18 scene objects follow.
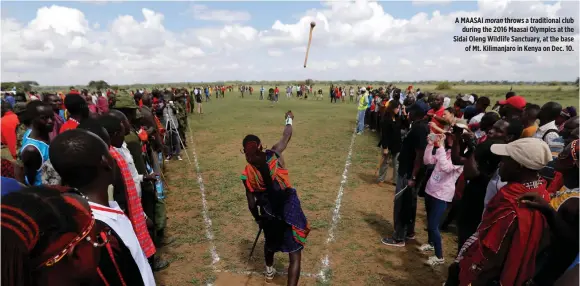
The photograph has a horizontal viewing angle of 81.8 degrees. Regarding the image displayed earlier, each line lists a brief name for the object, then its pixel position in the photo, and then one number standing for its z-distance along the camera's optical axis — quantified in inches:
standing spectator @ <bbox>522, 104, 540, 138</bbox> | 218.2
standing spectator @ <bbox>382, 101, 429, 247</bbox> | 204.1
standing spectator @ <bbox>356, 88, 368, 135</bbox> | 621.3
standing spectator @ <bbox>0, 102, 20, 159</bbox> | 259.4
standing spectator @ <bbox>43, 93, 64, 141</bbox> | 250.1
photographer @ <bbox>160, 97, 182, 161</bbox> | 413.1
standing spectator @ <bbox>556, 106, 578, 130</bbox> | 237.8
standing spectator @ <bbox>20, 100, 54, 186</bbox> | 140.7
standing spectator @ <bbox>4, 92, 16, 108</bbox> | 523.2
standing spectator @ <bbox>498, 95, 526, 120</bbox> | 241.6
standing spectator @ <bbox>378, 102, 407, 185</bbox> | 318.3
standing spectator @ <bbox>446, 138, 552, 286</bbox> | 91.6
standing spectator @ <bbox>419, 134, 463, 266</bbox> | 178.5
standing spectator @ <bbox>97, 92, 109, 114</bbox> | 392.7
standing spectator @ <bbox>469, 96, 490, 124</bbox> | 295.9
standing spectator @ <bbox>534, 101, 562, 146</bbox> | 214.1
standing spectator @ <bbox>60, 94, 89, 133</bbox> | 188.9
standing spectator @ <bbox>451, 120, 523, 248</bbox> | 141.3
